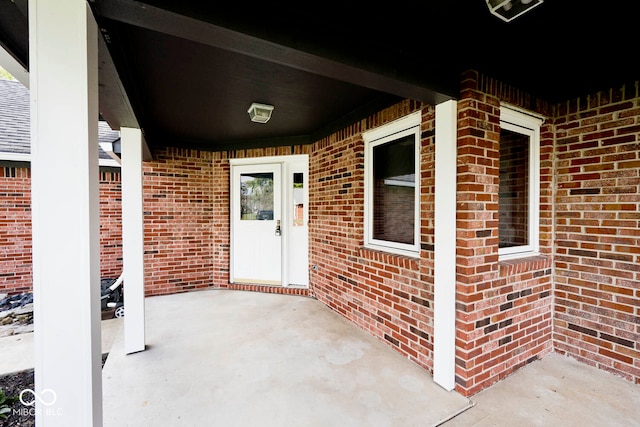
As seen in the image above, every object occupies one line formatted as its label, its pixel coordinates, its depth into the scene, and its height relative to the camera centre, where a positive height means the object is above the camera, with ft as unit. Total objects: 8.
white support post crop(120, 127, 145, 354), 9.43 -0.89
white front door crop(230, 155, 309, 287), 15.89 -0.64
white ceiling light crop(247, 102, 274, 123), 10.34 +3.62
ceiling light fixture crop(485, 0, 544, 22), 4.79 +3.45
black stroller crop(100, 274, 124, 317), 13.12 -4.13
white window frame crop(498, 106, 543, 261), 8.77 +0.86
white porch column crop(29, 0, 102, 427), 3.65 -0.02
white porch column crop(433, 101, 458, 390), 7.30 -0.79
